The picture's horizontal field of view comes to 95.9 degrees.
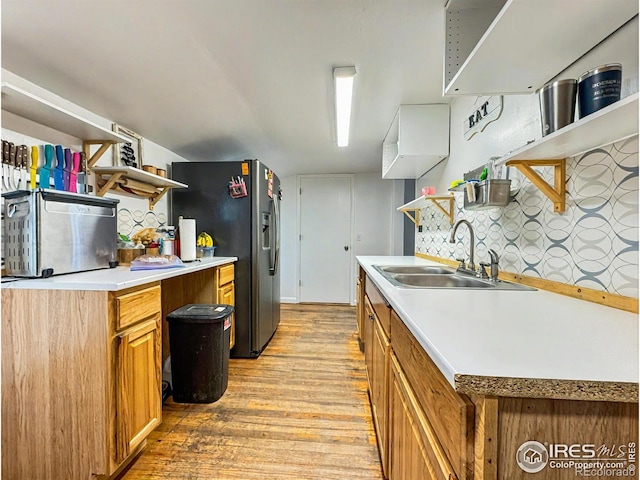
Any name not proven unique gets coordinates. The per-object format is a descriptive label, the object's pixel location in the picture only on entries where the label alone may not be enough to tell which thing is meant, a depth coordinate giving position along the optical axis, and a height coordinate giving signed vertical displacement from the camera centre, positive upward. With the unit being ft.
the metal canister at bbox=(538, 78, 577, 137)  2.89 +1.29
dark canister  2.52 +1.27
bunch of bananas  8.43 -0.28
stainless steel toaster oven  4.32 -0.01
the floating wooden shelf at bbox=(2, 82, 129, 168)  4.32 +2.00
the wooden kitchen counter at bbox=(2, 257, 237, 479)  3.96 -2.03
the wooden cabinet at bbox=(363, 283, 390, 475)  4.11 -2.20
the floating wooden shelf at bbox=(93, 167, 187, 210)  6.33 +1.28
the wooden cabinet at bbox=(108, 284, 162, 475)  4.07 -2.09
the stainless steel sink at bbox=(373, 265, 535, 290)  4.43 -0.94
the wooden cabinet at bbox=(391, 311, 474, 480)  1.69 -1.24
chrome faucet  5.57 -0.37
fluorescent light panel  5.58 +2.98
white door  15.30 -0.38
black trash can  6.23 -2.68
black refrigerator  8.64 +0.47
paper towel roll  7.31 -0.21
